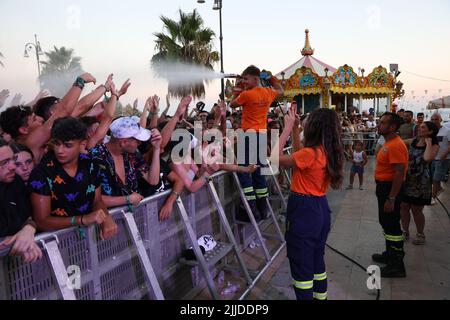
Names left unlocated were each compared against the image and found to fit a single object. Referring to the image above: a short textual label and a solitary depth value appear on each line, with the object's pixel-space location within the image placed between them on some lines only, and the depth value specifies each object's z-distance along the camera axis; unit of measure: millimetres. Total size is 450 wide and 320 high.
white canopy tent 21234
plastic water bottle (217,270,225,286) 4131
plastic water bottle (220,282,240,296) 3887
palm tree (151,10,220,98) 22969
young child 8828
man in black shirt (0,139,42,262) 2102
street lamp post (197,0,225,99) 15948
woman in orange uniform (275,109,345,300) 2898
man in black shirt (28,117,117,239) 2195
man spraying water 4648
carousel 18938
